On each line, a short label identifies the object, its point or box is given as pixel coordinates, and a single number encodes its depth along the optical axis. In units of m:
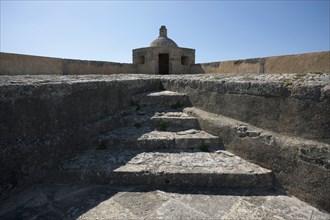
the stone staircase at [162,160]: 2.56
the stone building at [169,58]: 12.88
